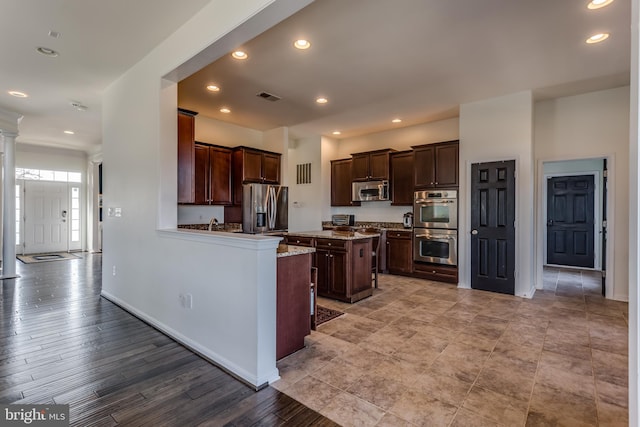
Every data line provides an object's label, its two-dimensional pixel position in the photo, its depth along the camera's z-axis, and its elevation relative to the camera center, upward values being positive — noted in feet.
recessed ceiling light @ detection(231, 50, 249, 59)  11.01 +5.66
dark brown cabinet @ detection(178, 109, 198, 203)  12.26 +2.25
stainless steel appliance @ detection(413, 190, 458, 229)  17.30 +0.20
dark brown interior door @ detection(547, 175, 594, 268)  21.89 -0.58
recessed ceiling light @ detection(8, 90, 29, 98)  14.56 +5.63
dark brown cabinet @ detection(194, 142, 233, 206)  17.51 +2.17
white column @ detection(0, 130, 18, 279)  17.75 +0.26
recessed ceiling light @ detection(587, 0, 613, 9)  8.46 +5.71
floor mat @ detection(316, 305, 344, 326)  11.58 -3.98
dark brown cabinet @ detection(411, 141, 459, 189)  17.39 +2.73
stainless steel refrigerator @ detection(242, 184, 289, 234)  18.74 +0.27
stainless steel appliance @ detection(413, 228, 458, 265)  17.26 -1.90
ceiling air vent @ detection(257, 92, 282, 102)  15.08 +5.72
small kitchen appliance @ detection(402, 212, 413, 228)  20.41 -0.50
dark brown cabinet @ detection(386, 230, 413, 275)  19.19 -2.49
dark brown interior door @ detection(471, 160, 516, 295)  15.28 -0.71
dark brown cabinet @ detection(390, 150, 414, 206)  20.30 +2.27
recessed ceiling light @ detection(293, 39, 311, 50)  10.31 +5.66
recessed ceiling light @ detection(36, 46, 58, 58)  10.64 +5.61
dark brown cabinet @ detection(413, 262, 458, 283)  17.37 -3.41
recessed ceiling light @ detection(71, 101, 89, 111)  16.15 +5.67
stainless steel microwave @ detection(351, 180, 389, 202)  21.15 +1.51
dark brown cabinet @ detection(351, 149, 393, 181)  21.13 +3.29
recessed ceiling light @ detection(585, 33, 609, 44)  10.15 +5.76
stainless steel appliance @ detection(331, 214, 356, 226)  23.94 -0.52
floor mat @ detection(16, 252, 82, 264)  23.73 -3.60
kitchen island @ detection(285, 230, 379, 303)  13.73 -2.34
